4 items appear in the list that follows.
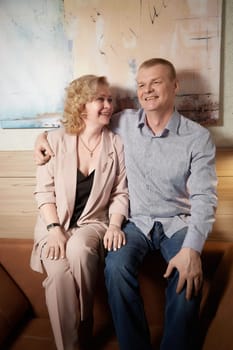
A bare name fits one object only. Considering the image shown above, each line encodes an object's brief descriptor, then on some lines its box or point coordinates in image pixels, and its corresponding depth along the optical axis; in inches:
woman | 61.0
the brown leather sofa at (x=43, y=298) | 59.8
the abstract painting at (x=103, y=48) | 67.8
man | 52.9
